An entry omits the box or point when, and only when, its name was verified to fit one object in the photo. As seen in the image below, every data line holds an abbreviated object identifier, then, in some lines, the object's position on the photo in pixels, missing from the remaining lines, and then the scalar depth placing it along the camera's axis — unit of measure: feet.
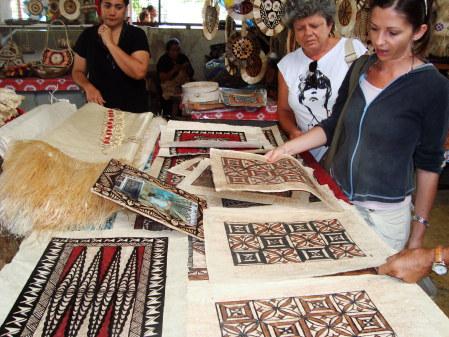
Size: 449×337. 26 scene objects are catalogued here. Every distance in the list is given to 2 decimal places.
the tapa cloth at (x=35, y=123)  4.38
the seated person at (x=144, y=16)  24.39
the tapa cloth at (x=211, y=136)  5.36
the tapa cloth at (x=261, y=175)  3.87
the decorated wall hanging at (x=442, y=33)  10.42
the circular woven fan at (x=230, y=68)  10.47
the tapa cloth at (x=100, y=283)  2.42
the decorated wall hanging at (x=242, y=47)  10.09
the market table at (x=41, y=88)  12.05
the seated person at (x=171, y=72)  17.35
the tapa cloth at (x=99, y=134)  4.68
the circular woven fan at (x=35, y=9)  19.04
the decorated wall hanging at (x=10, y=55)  13.14
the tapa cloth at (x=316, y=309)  2.40
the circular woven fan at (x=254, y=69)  10.21
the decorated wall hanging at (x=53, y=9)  17.78
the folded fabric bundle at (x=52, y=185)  3.43
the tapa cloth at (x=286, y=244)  2.93
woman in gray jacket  4.06
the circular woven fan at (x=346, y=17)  9.62
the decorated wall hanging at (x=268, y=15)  9.04
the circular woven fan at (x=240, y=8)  9.40
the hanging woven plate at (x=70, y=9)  16.66
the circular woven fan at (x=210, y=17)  9.92
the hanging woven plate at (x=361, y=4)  9.98
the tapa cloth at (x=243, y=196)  3.98
